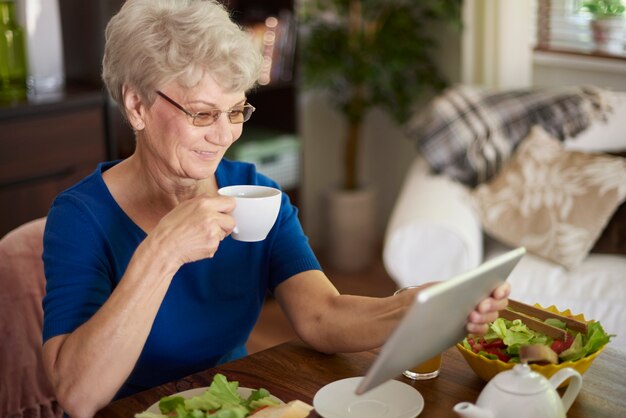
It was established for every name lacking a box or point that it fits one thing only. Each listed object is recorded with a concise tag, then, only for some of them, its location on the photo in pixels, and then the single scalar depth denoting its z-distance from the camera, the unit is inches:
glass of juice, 83.4
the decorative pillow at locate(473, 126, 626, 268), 131.6
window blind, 170.5
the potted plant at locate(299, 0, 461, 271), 177.8
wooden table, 80.7
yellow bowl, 80.3
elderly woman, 82.9
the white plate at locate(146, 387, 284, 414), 81.3
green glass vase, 140.5
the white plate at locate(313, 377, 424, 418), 79.3
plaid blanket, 144.7
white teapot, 74.5
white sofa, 125.5
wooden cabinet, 137.2
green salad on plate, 77.4
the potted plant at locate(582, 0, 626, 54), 162.5
